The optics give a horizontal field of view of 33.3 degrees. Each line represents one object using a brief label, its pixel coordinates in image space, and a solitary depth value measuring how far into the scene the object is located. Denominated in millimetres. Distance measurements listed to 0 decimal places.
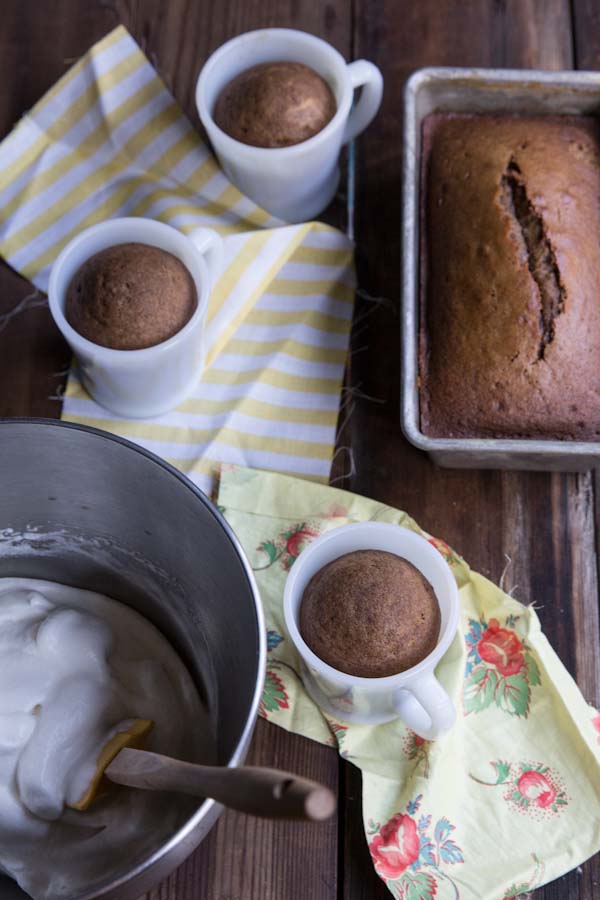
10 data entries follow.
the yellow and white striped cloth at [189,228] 990
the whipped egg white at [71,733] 761
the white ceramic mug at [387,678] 786
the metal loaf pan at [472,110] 854
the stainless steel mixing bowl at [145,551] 667
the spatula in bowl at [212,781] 501
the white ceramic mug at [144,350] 909
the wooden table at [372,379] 843
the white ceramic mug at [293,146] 961
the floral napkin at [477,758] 816
